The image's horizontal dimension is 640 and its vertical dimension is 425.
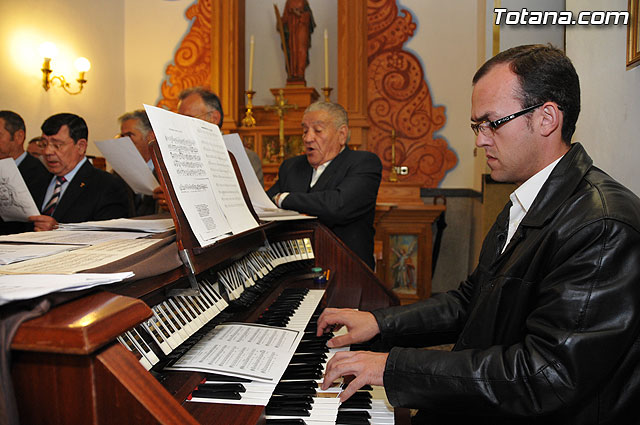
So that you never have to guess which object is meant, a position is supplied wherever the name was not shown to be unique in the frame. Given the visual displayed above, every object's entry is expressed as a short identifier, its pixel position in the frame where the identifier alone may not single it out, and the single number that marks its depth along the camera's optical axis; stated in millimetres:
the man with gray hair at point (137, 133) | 4359
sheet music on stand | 1354
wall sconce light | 5520
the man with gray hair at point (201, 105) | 3504
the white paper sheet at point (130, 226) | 1644
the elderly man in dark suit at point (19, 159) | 3297
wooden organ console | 728
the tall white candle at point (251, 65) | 6014
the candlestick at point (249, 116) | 6344
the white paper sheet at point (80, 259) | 941
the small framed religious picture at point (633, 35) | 2008
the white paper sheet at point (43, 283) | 722
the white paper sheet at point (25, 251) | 1093
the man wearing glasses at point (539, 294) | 1119
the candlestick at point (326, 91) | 6324
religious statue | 6395
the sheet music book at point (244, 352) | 1239
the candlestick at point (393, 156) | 6375
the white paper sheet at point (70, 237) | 1403
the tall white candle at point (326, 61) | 6047
